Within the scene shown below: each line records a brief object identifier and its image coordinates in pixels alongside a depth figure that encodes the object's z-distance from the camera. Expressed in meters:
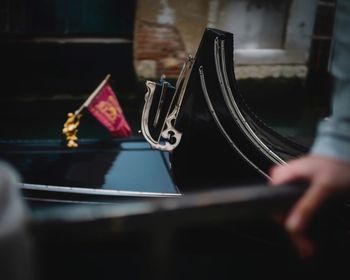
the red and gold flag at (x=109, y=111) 2.60
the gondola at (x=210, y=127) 2.20
